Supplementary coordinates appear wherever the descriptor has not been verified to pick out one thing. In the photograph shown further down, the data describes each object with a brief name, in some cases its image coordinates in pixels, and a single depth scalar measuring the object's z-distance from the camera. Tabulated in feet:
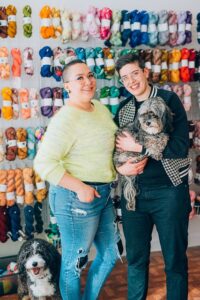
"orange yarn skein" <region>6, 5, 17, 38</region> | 8.20
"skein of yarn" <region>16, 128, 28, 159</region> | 8.43
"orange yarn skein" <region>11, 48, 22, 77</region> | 8.39
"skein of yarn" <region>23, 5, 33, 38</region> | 8.29
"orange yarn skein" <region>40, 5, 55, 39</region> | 8.32
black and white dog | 6.77
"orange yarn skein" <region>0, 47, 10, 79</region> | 8.18
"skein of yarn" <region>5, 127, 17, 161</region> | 8.37
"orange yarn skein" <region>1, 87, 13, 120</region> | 8.26
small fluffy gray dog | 5.37
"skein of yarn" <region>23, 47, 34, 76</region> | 8.41
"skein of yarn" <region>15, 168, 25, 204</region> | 8.45
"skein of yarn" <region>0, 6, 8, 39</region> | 8.16
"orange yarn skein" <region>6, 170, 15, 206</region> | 8.38
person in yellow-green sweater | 5.06
